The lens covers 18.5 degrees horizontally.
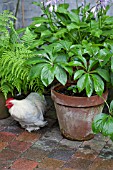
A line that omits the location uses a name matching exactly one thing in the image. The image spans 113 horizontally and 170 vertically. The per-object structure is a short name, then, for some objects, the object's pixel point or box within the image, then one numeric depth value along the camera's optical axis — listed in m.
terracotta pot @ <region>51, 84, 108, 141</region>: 2.92
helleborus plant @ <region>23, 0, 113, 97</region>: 2.81
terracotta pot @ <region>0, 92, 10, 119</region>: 3.41
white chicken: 3.13
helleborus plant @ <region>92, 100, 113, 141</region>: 2.62
